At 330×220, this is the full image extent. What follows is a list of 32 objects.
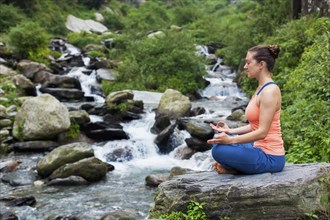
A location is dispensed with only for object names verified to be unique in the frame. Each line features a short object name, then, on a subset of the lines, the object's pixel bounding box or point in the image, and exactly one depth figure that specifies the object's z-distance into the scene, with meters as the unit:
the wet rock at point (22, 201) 10.16
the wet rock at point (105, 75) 25.57
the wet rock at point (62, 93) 21.67
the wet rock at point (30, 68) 24.00
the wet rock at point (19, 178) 11.91
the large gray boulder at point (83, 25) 49.19
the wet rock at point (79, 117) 16.59
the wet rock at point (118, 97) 19.22
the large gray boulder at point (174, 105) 18.19
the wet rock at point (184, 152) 14.49
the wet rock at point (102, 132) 16.33
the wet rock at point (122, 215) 8.75
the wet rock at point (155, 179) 11.77
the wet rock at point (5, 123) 16.06
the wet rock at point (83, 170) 12.16
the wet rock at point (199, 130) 14.59
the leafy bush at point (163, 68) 24.99
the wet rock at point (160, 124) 17.09
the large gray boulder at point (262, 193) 4.89
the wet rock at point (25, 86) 21.17
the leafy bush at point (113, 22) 56.16
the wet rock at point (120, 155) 14.72
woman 4.70
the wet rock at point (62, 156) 12.53
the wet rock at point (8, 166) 12.97
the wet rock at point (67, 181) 11.83
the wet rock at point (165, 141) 15.55
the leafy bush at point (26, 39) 26.51
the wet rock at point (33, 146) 14.97
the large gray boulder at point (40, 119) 15.18
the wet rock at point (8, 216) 9.05
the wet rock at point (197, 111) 18.83
